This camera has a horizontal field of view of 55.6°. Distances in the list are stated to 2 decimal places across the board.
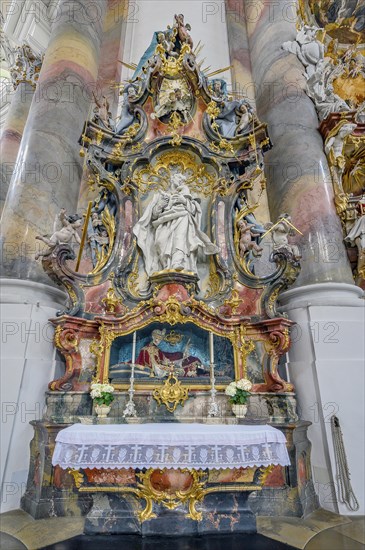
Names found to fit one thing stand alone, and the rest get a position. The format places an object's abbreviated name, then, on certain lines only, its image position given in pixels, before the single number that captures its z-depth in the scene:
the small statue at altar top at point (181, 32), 6.82
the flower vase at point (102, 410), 4.18
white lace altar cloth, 3.27
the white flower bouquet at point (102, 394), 4.15
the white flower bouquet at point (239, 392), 4.27
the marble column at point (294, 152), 5.48
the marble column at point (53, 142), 5.40
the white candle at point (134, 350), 4.39
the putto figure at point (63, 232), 4.71
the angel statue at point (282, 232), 5.05
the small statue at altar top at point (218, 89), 6.69
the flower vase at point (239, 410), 4.24
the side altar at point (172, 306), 3.55
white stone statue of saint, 5.12
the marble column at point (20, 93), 9.52
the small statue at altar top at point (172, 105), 6.43
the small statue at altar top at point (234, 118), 6.28
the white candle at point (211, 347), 4.46
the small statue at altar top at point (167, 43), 6.78
